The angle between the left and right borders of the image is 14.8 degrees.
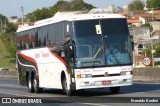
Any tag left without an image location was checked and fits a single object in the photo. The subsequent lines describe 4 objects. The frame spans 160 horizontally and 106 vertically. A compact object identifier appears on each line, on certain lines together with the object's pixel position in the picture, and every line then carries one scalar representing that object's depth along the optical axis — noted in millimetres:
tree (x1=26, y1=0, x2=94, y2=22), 173625
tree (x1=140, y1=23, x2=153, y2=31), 169025
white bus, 23328
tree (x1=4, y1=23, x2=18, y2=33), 159625
